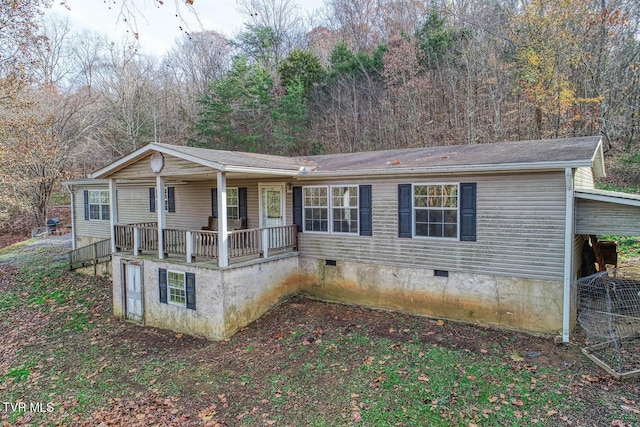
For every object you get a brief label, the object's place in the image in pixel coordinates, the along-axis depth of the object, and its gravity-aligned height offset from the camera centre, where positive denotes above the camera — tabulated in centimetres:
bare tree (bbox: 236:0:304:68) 2733 +1252
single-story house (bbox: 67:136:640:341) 782 -92
